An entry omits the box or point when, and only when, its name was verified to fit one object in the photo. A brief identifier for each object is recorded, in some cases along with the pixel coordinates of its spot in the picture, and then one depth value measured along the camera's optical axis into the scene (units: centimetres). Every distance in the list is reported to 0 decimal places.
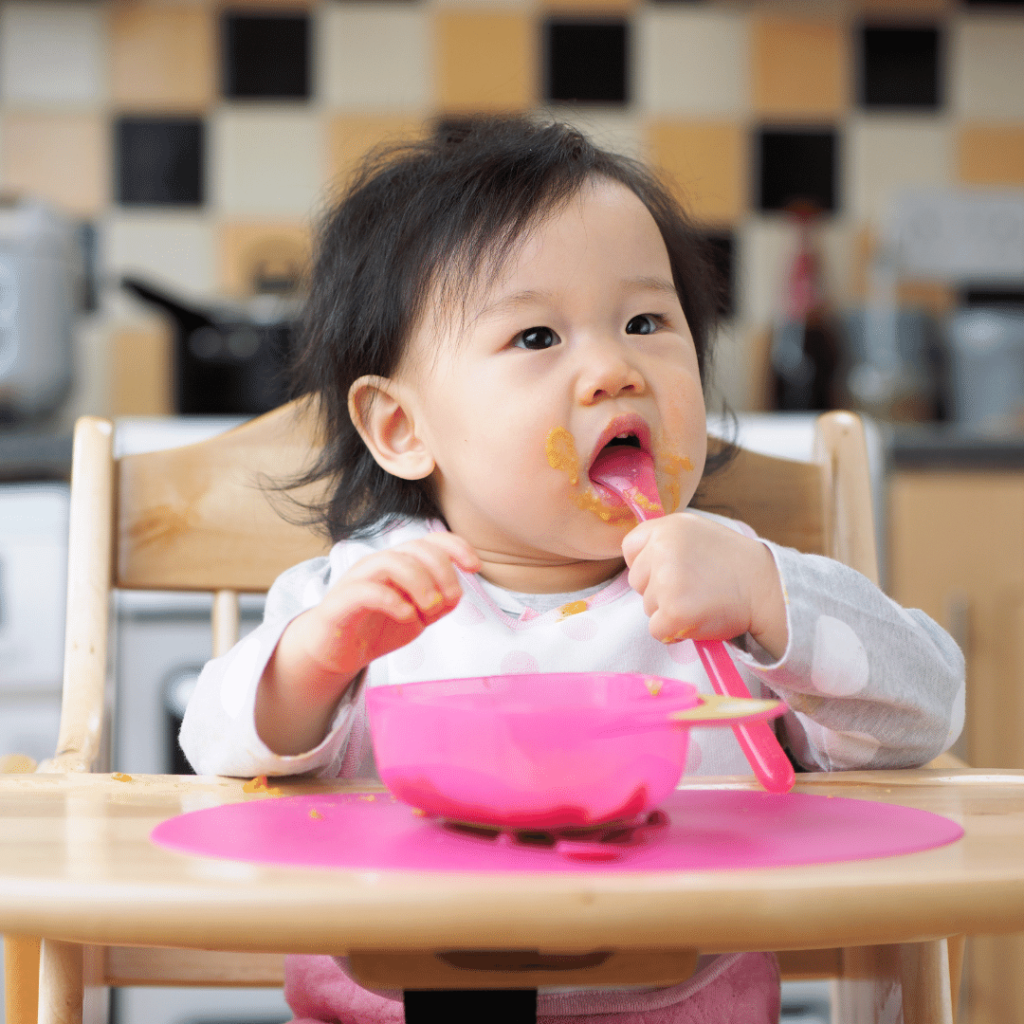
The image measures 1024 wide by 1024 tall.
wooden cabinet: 166
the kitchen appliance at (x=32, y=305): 181
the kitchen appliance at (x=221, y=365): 185
